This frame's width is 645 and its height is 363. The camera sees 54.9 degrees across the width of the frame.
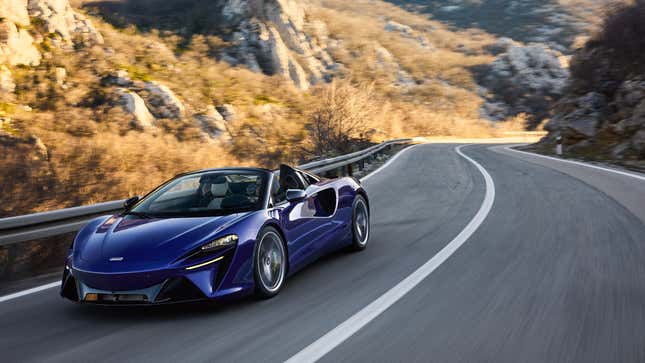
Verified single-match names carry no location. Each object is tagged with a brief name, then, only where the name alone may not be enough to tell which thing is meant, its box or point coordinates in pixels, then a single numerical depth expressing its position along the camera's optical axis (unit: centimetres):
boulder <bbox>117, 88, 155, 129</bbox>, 4330
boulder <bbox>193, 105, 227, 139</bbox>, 5166
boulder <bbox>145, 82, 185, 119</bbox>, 5019
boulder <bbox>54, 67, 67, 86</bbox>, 4859
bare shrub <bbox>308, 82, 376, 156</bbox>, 3947
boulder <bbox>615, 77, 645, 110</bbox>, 2153
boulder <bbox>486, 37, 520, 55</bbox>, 10192
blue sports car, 465
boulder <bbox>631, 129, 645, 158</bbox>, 1724
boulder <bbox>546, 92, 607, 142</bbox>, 2338
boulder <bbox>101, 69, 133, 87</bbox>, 5181
